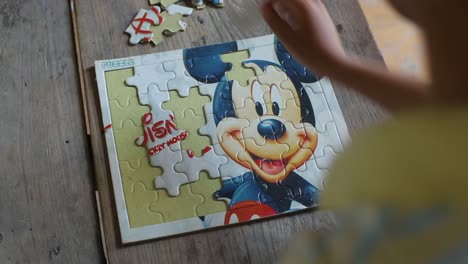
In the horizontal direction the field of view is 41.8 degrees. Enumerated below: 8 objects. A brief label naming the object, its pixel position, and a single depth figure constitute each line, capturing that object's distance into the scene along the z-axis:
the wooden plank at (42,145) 0.75
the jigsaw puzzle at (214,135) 0.77
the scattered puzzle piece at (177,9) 0.93
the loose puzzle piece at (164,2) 0.93
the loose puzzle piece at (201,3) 0.93
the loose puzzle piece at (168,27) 0.91
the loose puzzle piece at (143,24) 0.90
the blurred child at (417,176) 0.40
